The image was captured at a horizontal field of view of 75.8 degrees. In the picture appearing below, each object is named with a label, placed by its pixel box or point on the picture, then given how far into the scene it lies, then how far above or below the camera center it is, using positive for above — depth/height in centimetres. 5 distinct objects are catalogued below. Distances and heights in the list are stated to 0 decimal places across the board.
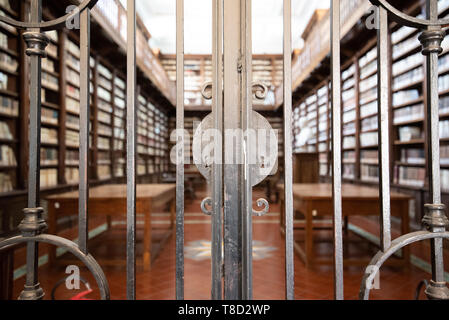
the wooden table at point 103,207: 249 -38
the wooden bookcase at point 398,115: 336 +71
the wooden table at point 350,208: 254 -41
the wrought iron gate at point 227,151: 70 +2
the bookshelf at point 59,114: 318 +71
